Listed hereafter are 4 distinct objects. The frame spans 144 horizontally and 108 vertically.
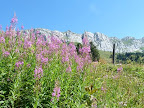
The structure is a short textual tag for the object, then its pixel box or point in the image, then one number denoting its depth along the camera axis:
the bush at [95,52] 34.23
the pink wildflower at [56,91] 2.09
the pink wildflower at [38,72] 2.31
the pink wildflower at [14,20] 3.66
